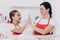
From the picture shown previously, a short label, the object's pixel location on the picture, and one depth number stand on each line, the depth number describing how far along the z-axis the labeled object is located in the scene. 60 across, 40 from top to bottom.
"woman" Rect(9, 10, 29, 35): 2.81
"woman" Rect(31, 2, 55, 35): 2.82
